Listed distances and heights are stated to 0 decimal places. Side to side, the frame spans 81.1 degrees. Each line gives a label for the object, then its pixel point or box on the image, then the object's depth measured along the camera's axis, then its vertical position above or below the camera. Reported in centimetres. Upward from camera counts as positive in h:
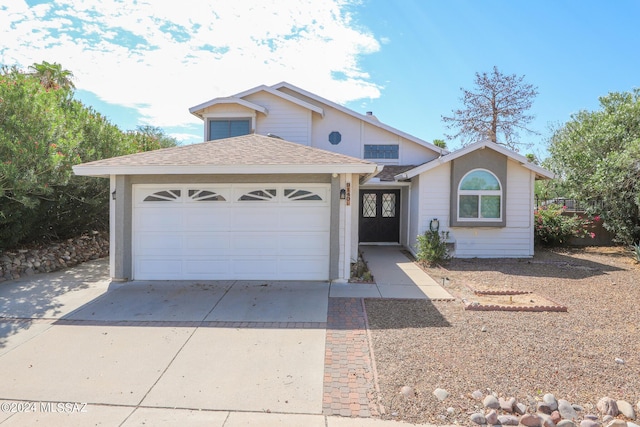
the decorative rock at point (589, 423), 325 -183
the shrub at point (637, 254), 1078 -117
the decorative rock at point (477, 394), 362 -178
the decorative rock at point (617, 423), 322 -182
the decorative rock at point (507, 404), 346 -179
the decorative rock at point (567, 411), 336 -181
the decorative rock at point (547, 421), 326 -183
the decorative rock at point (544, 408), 343 -181
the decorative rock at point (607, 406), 341 -179
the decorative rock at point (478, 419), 330 -183
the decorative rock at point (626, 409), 338 -180
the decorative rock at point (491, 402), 349 -179
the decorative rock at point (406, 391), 367 -178
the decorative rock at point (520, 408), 345 -182
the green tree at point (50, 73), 1809 +675
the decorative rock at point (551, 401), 348 -178
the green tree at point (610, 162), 1156 +169
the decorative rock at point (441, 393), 362 -178
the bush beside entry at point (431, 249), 1030 -103
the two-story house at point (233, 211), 777 -1
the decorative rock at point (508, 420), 330 -184
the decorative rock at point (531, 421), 328 -183
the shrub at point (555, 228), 1352 -54
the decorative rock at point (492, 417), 329 -182
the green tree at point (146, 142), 1619 +302
